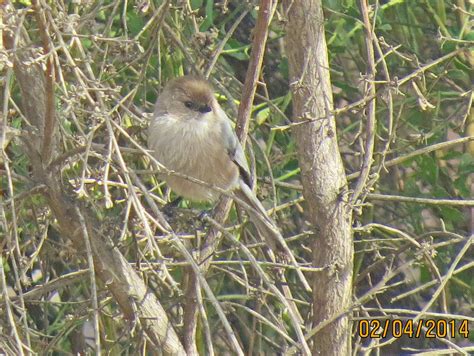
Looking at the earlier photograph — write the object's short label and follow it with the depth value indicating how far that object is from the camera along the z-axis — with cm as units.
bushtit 884
